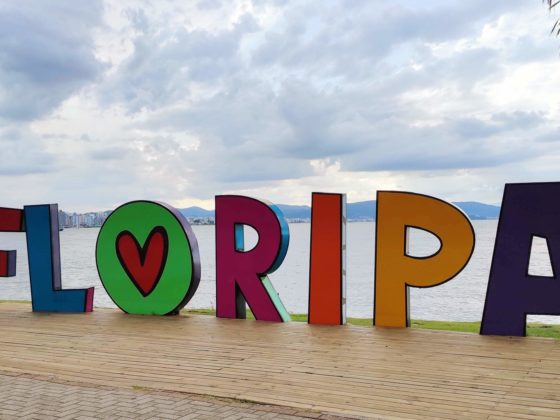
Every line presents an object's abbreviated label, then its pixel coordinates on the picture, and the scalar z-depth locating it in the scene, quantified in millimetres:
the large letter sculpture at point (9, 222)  12508
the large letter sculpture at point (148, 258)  11164
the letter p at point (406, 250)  9148
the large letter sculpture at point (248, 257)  10297
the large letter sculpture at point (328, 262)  9969
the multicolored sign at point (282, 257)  8797
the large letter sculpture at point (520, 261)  8609
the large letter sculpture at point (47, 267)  12141
